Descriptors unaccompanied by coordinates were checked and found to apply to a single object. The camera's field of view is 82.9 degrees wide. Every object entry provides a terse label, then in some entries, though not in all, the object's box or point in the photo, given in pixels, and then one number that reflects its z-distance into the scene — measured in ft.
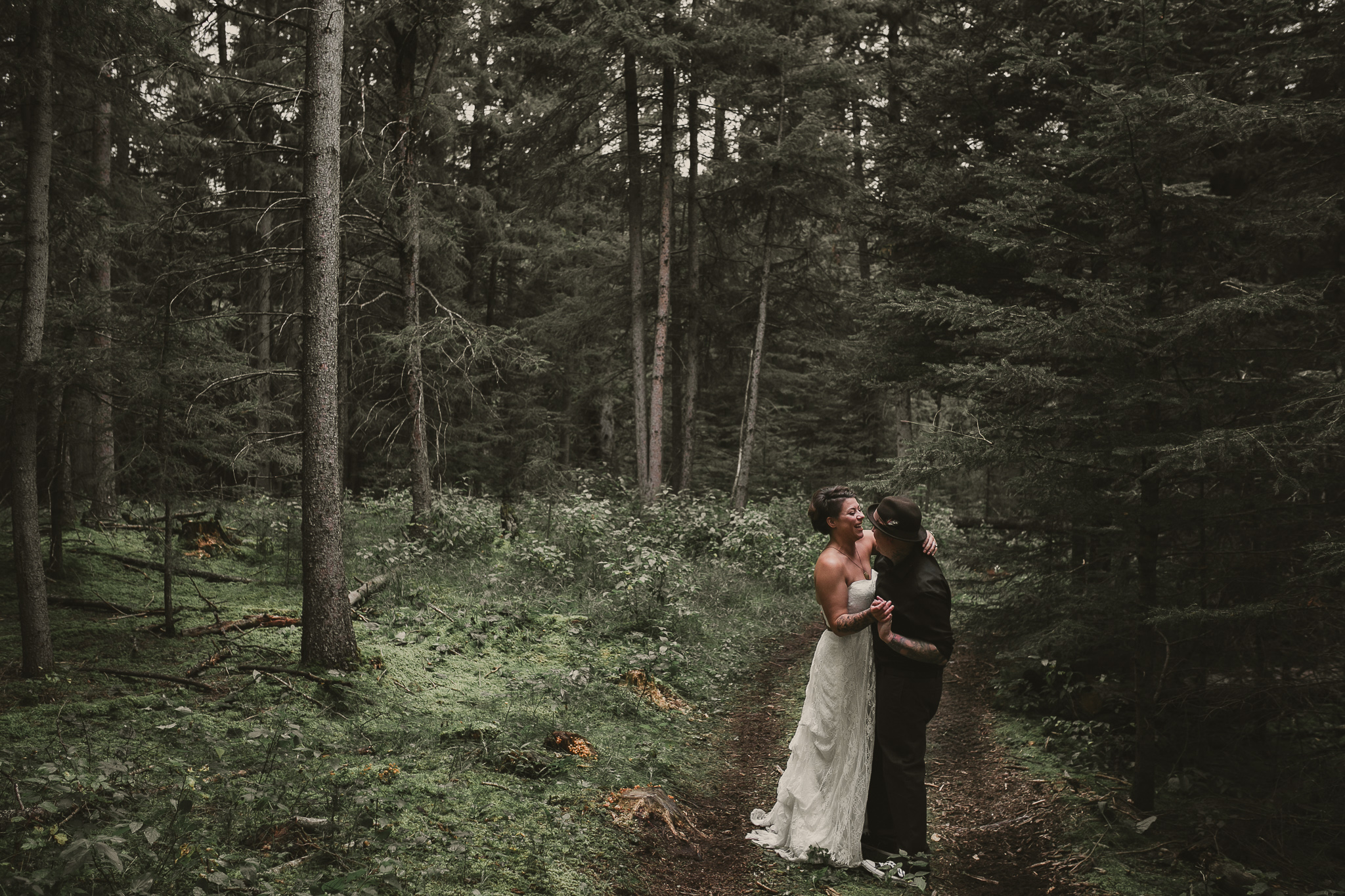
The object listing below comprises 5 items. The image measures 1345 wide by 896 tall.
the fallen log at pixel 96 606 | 26.55
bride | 16.69
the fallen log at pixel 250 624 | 25.35
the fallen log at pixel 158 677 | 20.49
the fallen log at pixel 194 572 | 31.37
